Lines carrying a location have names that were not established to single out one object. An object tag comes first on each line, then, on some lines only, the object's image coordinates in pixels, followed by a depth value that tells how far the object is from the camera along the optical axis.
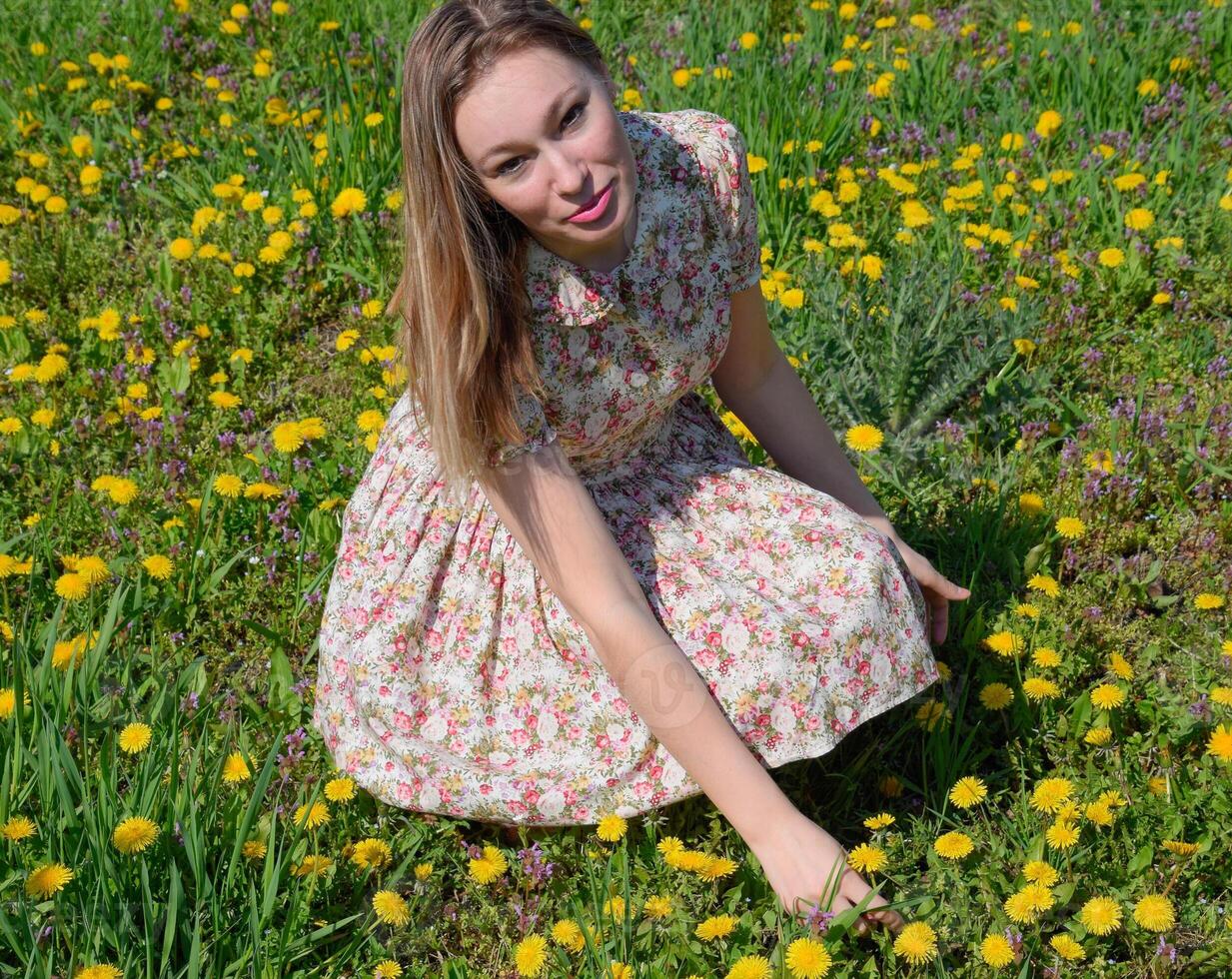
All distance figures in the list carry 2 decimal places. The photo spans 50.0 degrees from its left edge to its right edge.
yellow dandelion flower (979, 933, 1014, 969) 1.75
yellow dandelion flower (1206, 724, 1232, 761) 2.01
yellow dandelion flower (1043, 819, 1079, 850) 1.88
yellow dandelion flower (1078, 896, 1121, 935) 1.79
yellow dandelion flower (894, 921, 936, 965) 1.74
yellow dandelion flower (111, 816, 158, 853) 1.84
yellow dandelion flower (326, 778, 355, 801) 2.12
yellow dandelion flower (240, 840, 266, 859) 1.96
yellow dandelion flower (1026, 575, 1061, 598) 2.33
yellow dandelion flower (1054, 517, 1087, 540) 2.47
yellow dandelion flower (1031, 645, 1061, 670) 2.20
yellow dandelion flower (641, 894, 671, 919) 1.86
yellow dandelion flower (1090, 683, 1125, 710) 2.11
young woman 1.83
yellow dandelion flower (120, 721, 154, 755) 2.11
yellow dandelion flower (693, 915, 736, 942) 1.81
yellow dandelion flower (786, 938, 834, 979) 1.70
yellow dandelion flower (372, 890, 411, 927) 1.90
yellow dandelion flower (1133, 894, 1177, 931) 1.79
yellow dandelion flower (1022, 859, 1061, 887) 1.82
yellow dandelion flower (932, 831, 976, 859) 1.89
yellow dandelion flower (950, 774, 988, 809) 1.96
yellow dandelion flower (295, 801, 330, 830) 2.05
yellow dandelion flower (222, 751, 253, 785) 2.12
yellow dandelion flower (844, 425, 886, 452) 2.58
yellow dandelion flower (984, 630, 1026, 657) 2.22
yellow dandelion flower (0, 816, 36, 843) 1.83
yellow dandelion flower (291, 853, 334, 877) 1.98
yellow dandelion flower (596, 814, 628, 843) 1.99
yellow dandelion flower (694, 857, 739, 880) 1.89
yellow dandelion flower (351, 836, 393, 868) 2.04
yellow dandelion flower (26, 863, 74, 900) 1.78
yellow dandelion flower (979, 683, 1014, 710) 2.22
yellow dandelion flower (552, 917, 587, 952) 1.87
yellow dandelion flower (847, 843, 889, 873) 1.87
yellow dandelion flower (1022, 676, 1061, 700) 2.14
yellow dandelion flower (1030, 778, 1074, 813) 1.95
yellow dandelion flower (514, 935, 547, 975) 1.85
